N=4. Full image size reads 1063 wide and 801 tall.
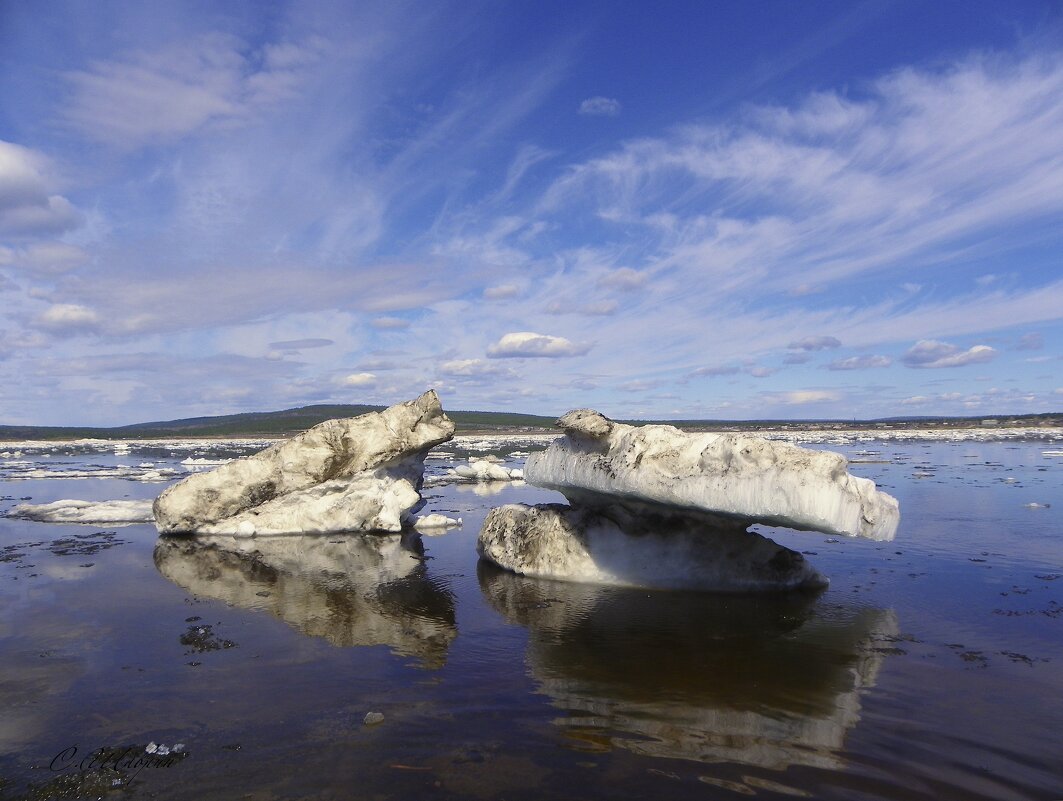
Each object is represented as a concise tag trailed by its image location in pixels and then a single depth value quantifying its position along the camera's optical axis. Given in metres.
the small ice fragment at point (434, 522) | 19.09
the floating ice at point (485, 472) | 33.53
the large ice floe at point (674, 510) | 9.31
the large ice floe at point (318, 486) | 18.02
